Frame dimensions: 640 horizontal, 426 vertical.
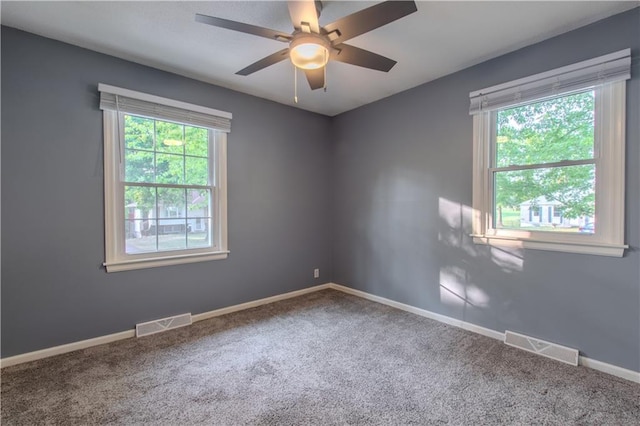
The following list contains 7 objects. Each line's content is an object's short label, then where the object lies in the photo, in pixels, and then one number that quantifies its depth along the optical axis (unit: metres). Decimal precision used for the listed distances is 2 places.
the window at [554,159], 2.16
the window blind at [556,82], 2.11
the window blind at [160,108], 2.63
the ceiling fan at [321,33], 1.59
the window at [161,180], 2.70
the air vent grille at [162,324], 2.83
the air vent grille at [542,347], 2.32
